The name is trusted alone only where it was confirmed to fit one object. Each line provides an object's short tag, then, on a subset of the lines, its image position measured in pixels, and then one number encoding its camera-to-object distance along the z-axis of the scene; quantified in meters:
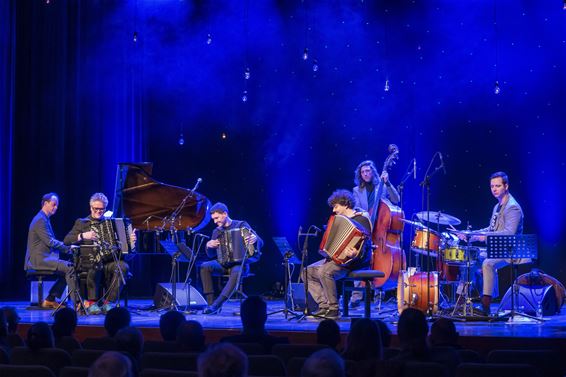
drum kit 9.23
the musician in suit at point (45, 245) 10.90
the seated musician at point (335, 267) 9.26
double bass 9.91
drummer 9.39
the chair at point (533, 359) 4.85
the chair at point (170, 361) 4.70
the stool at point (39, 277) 10.98
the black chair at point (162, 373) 3.88
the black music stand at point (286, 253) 9.48
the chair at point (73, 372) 4.13
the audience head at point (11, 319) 6.37
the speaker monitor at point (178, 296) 10.78
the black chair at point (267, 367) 4.61
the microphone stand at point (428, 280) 8.88
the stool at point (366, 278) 8.94
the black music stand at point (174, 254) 10.28
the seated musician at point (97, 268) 10.21
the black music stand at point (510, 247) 8.72
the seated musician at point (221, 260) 10.39
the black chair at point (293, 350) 5.31
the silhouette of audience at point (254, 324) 5.72
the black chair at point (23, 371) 4.11
